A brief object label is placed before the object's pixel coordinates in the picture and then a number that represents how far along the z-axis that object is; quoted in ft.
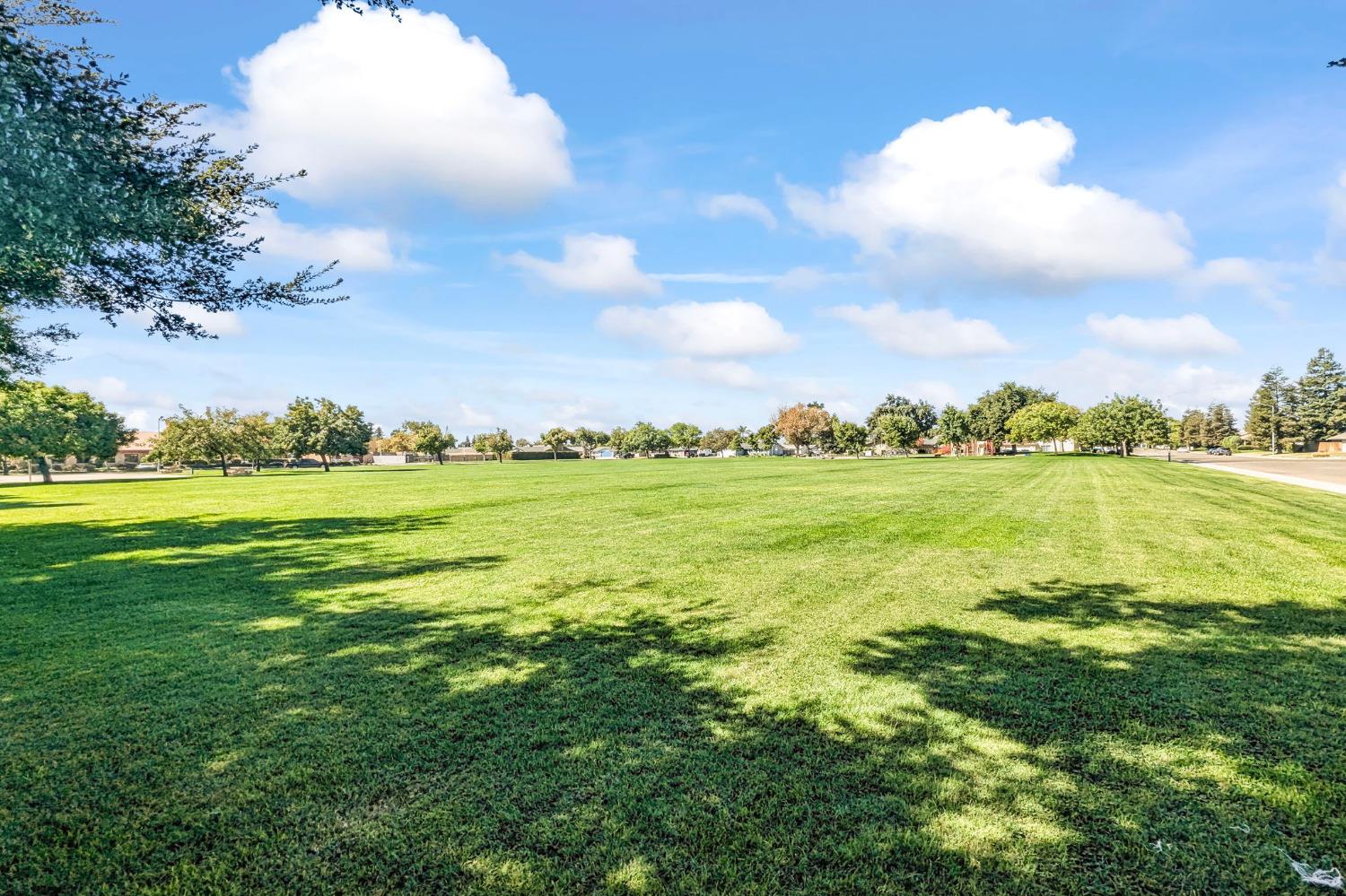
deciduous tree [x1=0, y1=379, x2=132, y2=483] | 118.62
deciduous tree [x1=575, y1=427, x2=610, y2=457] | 562.66
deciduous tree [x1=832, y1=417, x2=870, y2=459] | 368.07
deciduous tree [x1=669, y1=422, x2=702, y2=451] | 547.49
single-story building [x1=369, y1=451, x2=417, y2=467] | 461.49
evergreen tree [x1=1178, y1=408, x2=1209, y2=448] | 487.61
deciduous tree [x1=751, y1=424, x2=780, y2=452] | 493.77
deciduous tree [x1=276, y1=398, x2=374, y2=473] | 274.98
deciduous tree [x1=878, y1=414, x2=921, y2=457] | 342.85
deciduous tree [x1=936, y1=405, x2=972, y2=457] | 342.64
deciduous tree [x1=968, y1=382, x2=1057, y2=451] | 382.03
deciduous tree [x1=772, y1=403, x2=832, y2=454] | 412.57
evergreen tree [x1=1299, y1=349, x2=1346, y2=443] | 331.36
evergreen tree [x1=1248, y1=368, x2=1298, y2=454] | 354.54
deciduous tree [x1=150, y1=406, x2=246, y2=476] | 206.08
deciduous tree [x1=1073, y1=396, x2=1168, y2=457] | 287.48
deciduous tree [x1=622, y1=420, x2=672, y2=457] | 513.86
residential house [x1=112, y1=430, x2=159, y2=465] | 366.63
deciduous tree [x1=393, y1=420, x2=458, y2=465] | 334.48
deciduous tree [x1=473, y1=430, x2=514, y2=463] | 458.91
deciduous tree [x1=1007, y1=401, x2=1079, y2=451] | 331.57
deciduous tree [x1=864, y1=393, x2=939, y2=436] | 406.54
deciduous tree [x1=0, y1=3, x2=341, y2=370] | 26.43
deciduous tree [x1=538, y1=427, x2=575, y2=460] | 495.82
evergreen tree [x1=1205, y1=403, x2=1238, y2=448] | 469.16
